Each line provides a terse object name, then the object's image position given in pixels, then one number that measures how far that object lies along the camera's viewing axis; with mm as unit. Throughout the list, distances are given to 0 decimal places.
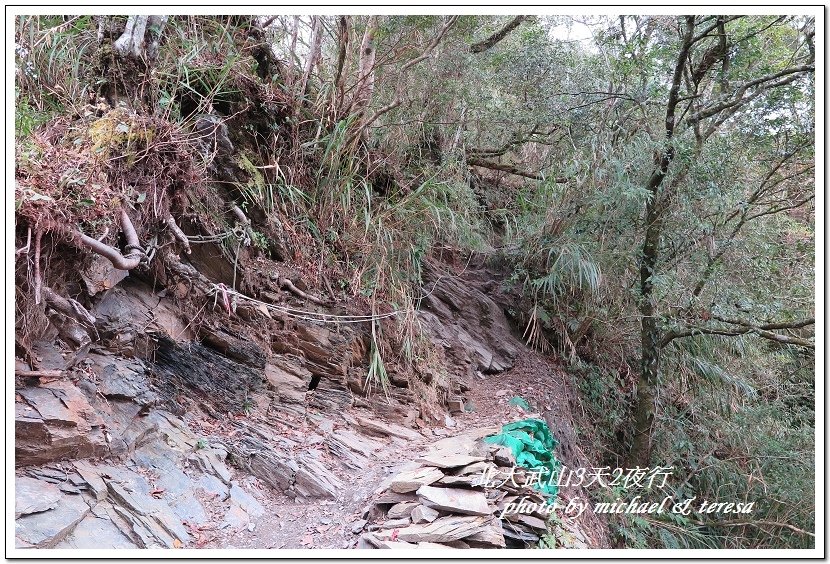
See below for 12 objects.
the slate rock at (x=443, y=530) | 2424
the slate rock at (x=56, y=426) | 2199
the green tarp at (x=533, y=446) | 3357
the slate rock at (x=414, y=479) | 2818
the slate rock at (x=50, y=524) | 1980
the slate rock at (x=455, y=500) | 2637
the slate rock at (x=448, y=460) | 3047
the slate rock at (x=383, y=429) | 4020
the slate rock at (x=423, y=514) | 2580
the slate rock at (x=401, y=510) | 2686
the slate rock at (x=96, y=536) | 2080
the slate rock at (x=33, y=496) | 2031
